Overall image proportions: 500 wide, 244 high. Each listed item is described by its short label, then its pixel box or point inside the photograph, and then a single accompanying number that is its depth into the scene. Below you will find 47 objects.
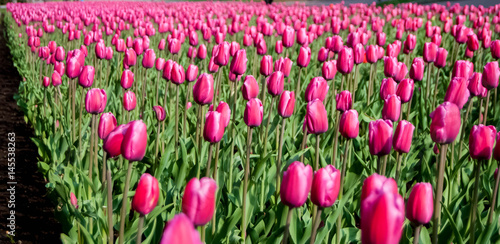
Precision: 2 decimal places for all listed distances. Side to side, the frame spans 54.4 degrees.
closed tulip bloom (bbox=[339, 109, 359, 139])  1.94
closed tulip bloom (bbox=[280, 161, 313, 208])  1.24
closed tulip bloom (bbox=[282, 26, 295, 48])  4.07
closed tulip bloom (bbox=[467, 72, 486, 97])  2.64
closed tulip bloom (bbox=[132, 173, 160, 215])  1.38
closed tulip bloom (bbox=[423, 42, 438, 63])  3.56
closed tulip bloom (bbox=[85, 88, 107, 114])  2.40
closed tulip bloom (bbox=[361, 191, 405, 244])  0.86
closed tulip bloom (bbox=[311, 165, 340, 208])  1.29
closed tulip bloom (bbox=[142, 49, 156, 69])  3.57
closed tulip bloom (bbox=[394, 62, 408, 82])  3.09
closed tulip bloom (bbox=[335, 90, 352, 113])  2.31
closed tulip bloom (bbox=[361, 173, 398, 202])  1.04
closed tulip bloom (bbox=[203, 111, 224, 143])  1.84
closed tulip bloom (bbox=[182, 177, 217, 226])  1.13
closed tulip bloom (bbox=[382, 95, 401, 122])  2.14
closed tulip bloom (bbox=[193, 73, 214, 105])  2.29
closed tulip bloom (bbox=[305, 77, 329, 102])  2.41
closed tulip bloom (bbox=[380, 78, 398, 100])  2.55
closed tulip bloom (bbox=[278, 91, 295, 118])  2.26
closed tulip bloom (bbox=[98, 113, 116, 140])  2.05
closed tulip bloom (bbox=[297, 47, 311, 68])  3.25
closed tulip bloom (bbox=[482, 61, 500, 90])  2.60
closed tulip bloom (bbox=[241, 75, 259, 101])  2.54
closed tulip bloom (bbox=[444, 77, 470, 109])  2.17
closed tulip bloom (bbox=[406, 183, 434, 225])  1.25
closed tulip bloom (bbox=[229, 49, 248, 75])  2.81
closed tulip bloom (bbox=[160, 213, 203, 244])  0.73
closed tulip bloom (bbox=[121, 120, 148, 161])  1.50
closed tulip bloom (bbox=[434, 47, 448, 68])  3.42
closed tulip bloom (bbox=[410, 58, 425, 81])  2.99
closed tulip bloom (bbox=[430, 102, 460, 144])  1.64
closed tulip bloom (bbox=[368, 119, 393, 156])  1.70
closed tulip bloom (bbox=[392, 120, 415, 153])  1.75
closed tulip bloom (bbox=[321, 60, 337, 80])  3.12
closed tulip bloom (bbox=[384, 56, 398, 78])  3.10
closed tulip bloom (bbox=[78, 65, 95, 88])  2.90
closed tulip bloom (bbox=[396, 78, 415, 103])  2.51
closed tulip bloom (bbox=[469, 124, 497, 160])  1.72
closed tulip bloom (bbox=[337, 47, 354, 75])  3.05
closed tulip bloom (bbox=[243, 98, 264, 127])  2.08
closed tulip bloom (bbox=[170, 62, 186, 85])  2.84
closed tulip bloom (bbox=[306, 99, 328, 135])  1.92
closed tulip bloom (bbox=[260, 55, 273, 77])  2.97
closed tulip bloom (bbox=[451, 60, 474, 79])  2.68
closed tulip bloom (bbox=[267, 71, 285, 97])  2.61
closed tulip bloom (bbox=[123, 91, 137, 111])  2.75
